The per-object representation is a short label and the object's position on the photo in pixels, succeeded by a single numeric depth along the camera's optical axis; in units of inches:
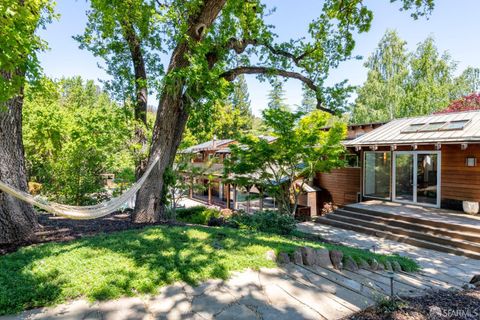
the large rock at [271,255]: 141.1
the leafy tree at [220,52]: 223.8
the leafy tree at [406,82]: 782.5
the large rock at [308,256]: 145.2
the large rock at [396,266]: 174.2
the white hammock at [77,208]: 113.3
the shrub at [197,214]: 344.9
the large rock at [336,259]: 149.6
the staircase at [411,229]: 264.4
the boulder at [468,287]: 135.7
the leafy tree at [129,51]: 263.2
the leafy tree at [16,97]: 103.8
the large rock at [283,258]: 141.8
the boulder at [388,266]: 167.8
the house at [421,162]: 334.6
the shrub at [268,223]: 265.0
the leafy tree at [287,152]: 344.5
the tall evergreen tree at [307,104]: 1469.7
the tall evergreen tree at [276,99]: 1405.9
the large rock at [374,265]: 161.7
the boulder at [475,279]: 152.2
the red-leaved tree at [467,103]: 748.0
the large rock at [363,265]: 159.6
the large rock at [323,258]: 147.4
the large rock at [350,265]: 151.9
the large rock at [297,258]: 144.3
